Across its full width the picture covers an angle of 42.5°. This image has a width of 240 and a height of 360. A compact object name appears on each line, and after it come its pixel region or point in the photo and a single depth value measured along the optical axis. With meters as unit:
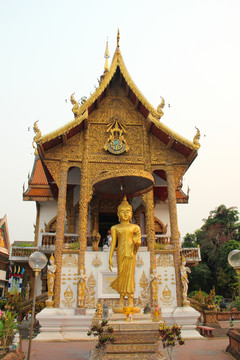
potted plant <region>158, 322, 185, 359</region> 3.97
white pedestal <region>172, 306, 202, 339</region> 7.54
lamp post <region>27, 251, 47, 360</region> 5.22
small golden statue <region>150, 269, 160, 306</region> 7.73
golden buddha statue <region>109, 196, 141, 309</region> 5.36
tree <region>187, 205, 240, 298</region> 21.24
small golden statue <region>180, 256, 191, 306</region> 7.87
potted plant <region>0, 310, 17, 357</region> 4.66
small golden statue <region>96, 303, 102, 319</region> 5.36
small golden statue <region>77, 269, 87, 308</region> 7.57
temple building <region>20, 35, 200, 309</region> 7.80
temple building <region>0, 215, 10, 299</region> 21.61
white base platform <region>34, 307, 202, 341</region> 7.26
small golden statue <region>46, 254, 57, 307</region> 7.54
